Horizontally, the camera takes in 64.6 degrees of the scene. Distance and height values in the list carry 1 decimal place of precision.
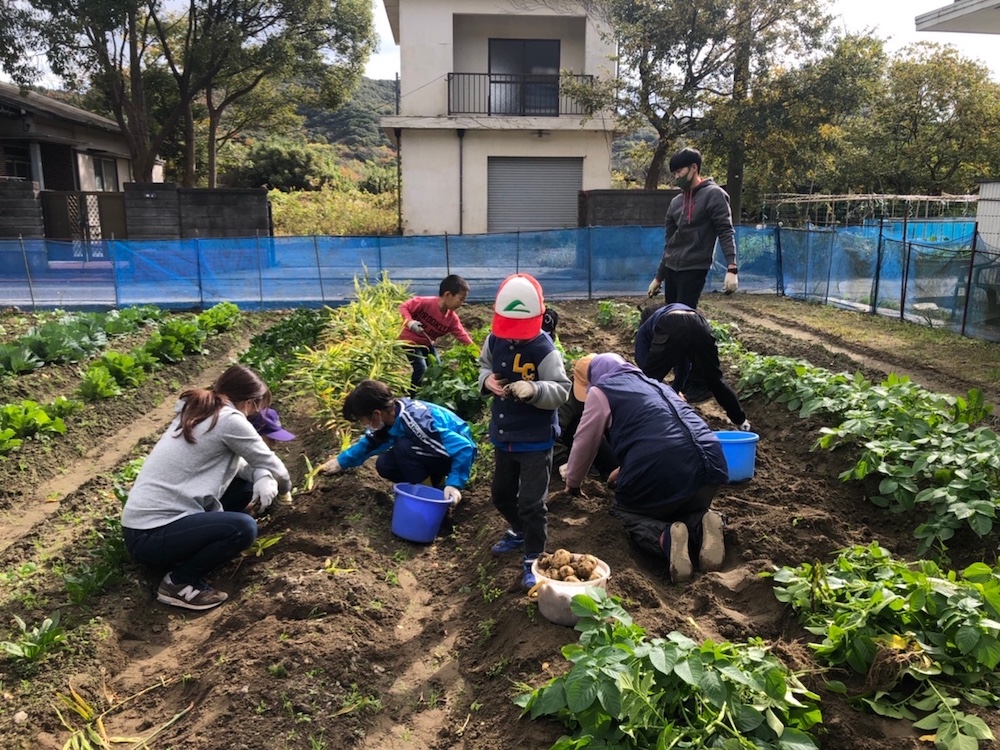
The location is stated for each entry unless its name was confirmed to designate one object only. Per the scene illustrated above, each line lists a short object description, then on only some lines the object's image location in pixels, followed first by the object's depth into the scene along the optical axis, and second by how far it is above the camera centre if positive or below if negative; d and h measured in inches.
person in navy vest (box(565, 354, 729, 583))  146.9 -45.6
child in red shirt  275.7 -38.0
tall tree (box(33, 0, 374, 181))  746.8 +176.9
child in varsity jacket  143.8 -31.9
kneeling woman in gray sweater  152.1 -52.7
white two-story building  792.9 +97.6
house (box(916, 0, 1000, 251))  434.8 +111.9
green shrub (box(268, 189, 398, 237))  943.7 +3.9
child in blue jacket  175.8 -50.0
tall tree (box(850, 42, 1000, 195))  1074.7 +129.1
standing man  244.5 -4.3
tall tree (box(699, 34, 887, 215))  645.3 +94.6
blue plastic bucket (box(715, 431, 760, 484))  189.3 -55.7
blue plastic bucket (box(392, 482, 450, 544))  174.2 -64.4
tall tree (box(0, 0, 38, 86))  740.6 +160.9
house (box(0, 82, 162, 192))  818.2 +79.3
